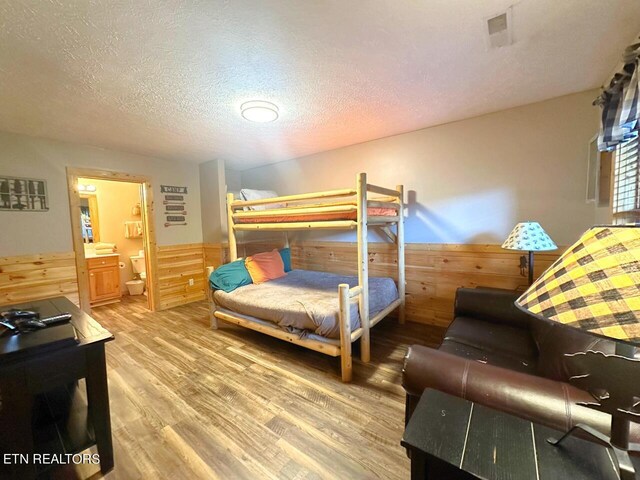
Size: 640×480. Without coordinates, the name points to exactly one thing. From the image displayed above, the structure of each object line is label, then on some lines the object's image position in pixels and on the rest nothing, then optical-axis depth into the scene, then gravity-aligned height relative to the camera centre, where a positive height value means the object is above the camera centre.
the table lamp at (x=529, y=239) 1.97 -0.16
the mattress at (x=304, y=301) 2.15 -0.73
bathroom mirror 4.73 +0.22
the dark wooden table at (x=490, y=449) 0.72 -0.70
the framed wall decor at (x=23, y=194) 2.67 +0.41
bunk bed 2.09 -0.30
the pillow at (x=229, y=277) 2.97 -0.60
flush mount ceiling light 2.13 +0.98
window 1.47 +0.21
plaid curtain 1.26 +0.60
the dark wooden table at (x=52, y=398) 1.06 -0.74
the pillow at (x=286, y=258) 3.85 -0.49
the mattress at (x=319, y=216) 2.28 +0.09
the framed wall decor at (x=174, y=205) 3.90 +0.37
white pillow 3.31 +0.41
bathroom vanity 4.02 -0.78
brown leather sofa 0.90 -0.67
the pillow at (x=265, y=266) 3.27 -0.53
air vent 1.31 +1.03
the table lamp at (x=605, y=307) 0.49 -0.19
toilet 4.66 -0.88
